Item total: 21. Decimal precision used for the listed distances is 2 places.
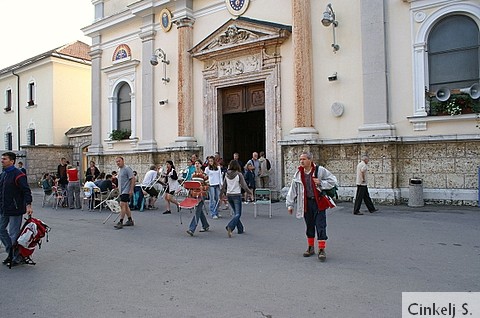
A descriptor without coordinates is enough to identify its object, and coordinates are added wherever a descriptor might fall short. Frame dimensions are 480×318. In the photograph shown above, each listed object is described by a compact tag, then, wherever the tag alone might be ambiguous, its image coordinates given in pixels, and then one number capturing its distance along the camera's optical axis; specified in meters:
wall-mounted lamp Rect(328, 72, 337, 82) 13.15
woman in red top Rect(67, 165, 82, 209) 13.65
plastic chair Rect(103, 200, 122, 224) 10.92
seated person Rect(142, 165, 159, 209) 12.74
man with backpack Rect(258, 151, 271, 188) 14.14
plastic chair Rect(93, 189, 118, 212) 12.91
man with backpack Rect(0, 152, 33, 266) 6.28
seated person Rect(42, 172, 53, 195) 14.91
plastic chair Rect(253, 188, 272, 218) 10.86
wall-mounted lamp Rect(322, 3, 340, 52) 12.64
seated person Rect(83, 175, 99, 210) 13.36
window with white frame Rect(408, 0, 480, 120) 11.35
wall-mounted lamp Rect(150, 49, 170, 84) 17.62
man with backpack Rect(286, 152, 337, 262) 6.35
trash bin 11.38
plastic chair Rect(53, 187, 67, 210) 14.41
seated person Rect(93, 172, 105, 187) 13.67
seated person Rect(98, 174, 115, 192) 13.49
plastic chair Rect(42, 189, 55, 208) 15.03
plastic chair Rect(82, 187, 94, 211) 13.36
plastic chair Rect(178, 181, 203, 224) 8.80
